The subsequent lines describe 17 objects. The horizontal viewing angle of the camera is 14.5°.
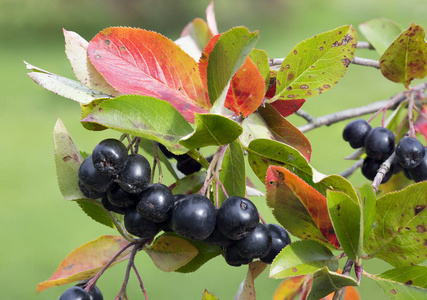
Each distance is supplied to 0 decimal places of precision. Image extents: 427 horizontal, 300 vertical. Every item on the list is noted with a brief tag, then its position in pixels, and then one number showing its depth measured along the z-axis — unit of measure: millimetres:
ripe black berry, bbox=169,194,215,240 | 425
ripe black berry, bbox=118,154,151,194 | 427
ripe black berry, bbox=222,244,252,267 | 438
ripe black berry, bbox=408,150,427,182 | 472
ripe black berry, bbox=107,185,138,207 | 432
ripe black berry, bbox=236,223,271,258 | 432
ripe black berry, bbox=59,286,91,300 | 440
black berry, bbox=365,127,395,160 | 480
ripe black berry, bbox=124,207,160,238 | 435
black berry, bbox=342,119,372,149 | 499
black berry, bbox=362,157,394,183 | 490
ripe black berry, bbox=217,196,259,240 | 426
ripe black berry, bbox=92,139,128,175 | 423
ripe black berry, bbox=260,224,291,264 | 446
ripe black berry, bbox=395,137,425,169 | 466
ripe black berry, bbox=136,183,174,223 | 428
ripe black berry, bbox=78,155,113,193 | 428
